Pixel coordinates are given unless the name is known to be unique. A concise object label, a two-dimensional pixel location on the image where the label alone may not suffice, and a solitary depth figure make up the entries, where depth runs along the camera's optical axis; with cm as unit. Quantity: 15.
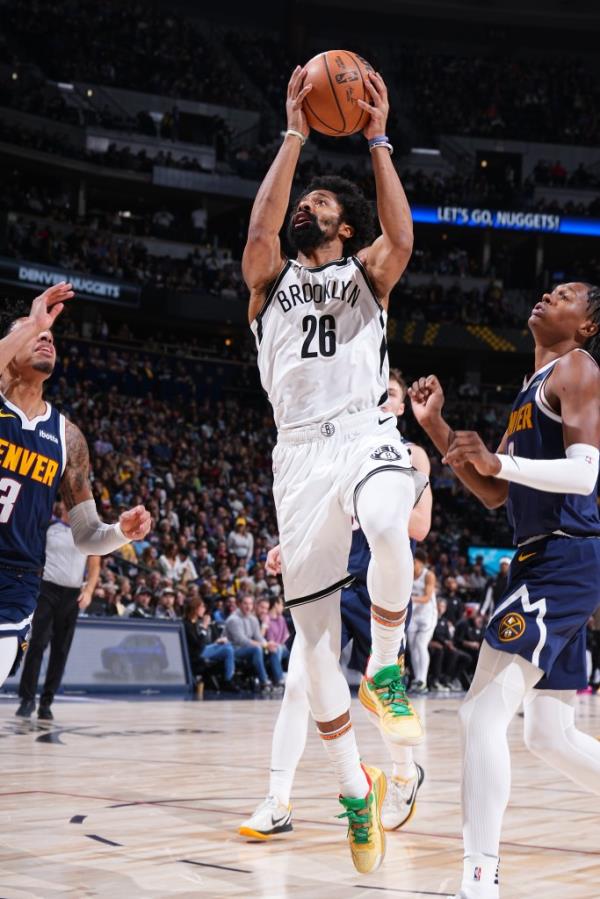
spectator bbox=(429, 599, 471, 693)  1642
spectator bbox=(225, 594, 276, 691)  1413
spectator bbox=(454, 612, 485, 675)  1688
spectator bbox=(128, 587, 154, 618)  1383
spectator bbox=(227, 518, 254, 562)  1958
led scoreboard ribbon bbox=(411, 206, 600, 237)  3403
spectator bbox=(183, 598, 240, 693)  1386
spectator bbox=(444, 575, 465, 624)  1773
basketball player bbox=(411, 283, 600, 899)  335
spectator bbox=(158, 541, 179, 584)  1650
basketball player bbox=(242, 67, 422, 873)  397
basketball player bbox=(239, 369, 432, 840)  470
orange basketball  432
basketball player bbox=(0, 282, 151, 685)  423
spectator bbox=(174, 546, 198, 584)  1650
